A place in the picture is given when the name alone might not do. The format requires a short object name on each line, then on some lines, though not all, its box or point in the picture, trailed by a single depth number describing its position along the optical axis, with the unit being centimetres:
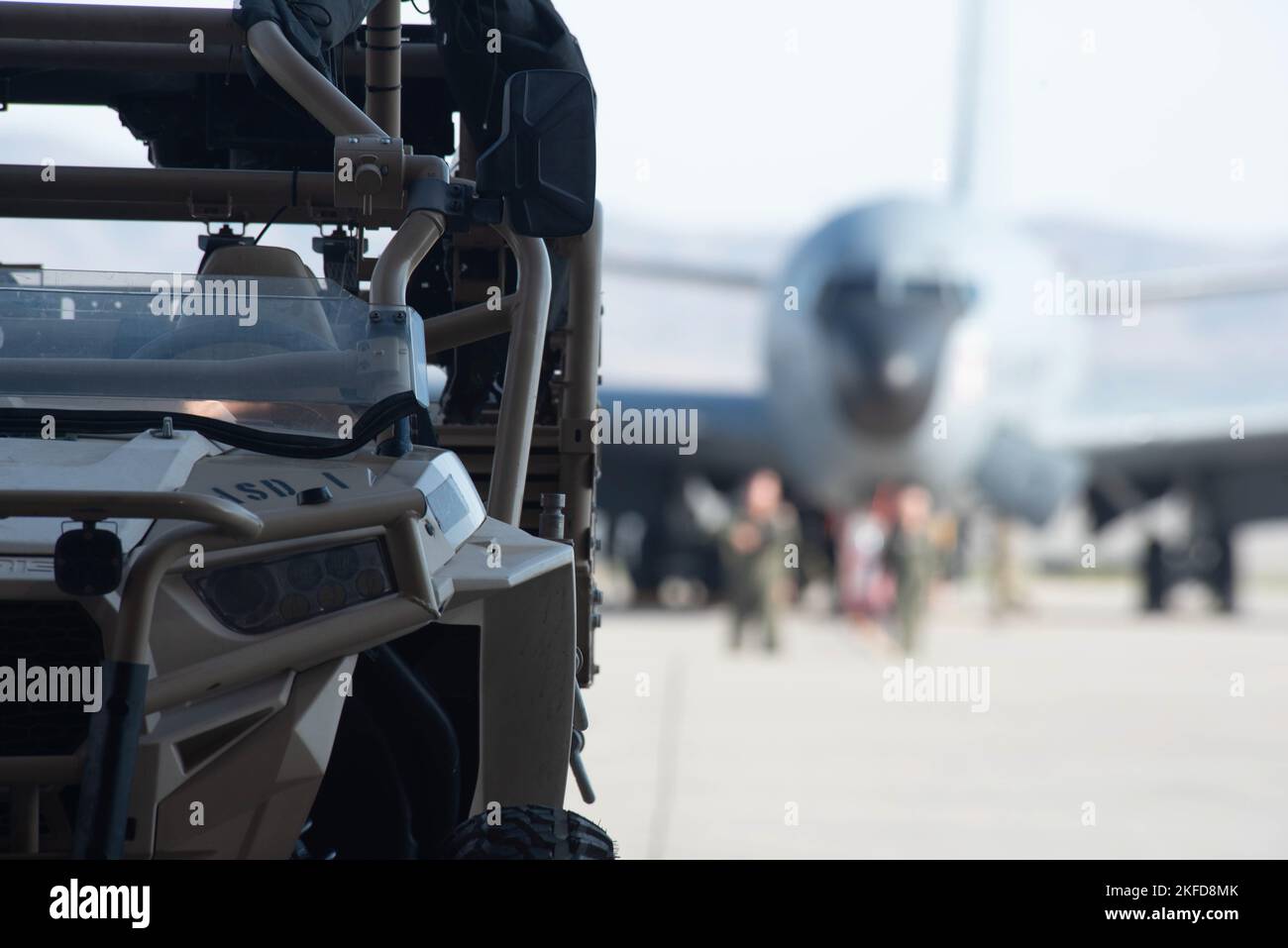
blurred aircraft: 1880
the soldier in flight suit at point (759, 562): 1714
